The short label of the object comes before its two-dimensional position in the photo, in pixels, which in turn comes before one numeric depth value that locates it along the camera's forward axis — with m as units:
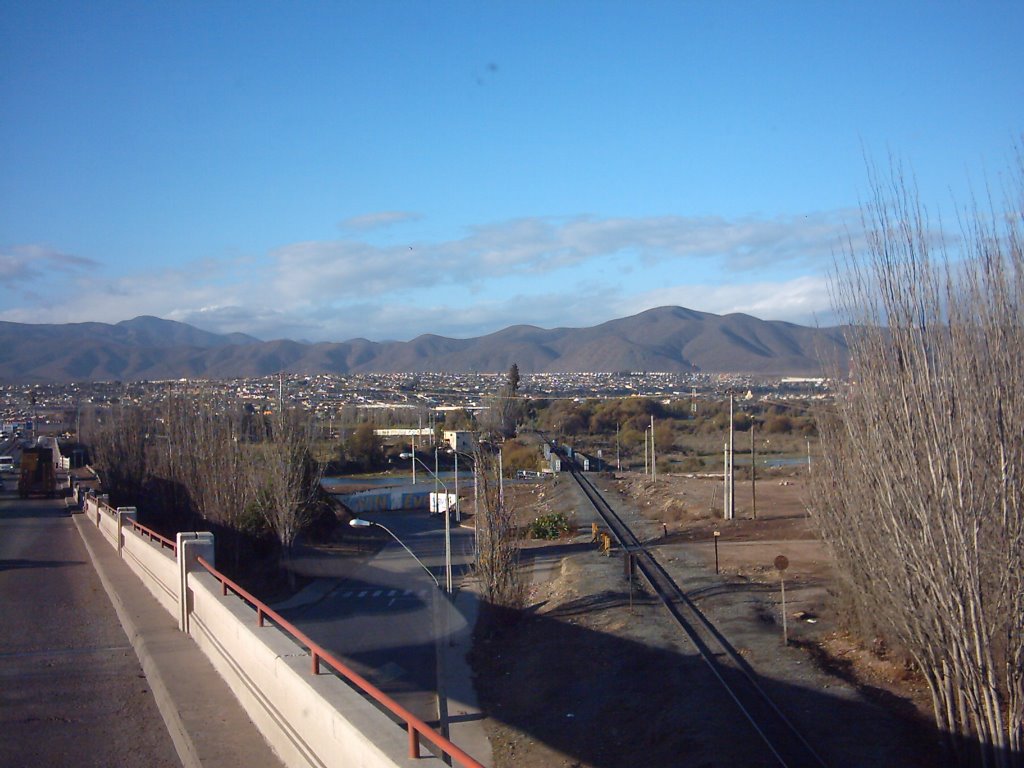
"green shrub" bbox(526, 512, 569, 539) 48.53
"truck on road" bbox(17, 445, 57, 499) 58.00
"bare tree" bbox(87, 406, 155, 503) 53.81
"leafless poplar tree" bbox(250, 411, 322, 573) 39.88
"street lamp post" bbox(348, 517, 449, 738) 17.12
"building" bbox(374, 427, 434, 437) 85.61
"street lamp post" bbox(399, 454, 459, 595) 26.00
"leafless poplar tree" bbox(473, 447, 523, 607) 25.81
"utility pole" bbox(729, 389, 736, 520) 46.12
